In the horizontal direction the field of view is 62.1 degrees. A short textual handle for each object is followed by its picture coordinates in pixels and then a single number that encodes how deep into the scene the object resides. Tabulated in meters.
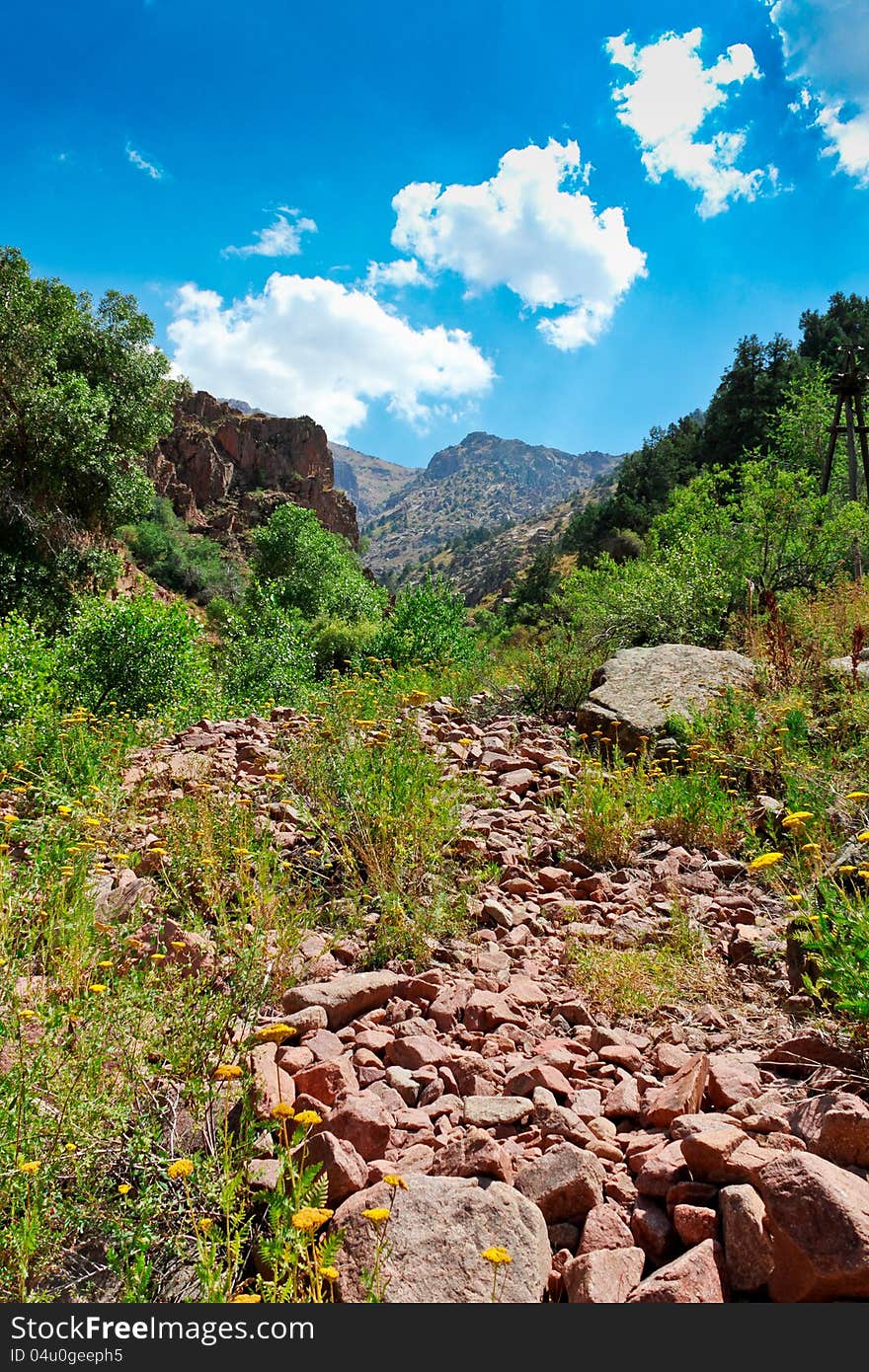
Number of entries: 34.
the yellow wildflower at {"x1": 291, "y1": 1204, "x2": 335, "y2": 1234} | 1.35
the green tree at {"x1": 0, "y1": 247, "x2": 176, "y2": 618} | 12.75
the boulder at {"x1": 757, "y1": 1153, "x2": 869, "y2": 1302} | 1.33
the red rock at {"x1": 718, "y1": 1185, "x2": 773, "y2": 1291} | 1.43
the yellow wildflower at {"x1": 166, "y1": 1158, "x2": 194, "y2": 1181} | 1.52
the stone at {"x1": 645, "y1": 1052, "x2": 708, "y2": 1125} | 1.91
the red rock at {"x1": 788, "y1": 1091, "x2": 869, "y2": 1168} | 1.62
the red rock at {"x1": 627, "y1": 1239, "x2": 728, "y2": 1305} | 1.39
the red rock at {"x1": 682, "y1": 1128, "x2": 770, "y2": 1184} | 1.60
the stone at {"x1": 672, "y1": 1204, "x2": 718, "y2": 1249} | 1.53
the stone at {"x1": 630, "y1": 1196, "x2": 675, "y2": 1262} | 1.57
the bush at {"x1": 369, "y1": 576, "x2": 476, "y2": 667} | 10.87
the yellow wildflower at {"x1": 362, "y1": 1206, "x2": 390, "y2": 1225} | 1.38
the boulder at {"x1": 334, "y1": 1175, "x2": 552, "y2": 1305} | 1.44
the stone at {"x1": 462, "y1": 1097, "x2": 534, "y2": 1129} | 1.98
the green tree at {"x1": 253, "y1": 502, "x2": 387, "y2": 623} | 21.06
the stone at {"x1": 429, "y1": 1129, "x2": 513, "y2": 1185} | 1.70
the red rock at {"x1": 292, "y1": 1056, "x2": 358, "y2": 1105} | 2.09
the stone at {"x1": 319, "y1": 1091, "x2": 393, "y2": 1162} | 1.90
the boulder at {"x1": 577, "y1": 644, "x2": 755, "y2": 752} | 5.51
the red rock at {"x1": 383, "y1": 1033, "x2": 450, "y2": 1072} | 2.29
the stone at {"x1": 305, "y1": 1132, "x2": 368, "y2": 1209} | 1.69
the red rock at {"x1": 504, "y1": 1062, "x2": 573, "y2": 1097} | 2.12
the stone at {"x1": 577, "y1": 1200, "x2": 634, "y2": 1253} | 1.58
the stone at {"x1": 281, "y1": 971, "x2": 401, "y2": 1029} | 2.52
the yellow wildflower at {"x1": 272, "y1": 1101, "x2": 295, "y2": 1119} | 1.67
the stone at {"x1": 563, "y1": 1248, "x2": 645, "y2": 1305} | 1.43
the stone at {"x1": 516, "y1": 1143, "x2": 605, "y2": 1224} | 1.66
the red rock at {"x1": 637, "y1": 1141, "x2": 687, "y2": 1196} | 1.67
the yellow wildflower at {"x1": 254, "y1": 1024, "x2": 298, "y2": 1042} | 1.97
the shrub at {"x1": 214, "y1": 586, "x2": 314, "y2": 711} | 8.99
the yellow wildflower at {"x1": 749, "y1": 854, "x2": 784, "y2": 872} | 2.41
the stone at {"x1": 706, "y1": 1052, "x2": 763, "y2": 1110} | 1.96
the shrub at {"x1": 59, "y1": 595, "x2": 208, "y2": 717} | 7.06
